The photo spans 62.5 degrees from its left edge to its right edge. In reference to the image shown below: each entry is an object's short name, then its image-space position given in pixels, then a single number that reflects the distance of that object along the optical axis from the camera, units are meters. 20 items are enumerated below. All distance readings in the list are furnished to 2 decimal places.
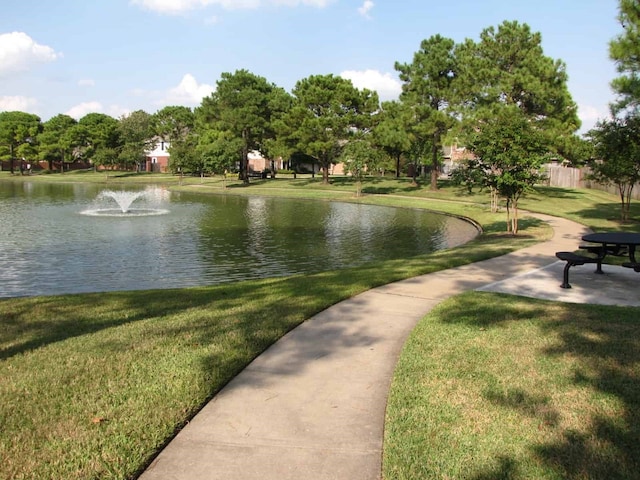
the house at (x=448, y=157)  85.86
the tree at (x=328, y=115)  53.00
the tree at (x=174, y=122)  93.88
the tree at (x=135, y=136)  89.69
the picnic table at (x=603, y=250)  10.70
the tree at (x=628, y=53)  18.66
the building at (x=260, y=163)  101.00
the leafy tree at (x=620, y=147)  21.27
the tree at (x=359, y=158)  46.94
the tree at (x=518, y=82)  38.03
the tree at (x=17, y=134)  91.95
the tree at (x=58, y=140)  91.12
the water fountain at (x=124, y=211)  31.53
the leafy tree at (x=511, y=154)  19.75
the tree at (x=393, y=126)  45.24
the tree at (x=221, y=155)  59.94
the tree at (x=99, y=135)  92.56
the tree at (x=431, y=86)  43.62
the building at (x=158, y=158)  101.50
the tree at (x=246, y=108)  62.12
